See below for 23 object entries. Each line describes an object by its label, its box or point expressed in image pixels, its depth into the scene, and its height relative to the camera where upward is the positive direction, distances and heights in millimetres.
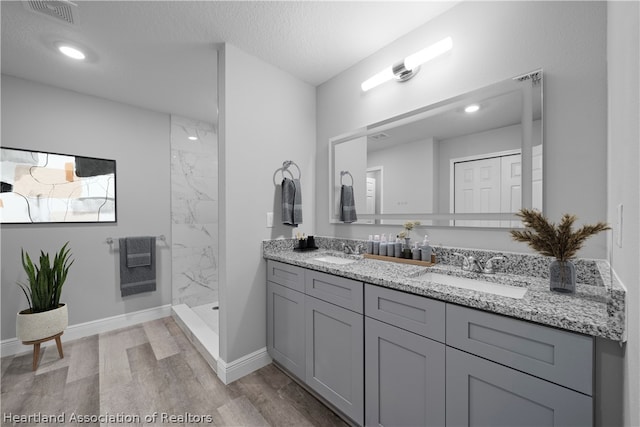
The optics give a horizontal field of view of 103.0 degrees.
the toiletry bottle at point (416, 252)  1610 -258
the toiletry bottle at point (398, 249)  1721 -253
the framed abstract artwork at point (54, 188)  2184 +228
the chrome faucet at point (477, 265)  1342 -289
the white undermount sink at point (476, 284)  1148 -362
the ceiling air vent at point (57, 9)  1452 +1209
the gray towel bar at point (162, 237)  2986 -302
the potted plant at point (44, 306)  1931 -770
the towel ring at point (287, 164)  2219 +418
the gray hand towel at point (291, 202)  2100 +82
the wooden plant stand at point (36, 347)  1948 -1046
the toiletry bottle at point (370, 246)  1892 -256
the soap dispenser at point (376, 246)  1843 -249
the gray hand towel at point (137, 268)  2709 -622
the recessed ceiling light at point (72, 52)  1875 +1214
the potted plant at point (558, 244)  973 -127
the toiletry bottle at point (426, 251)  1571 -245
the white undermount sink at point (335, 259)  1840 -363
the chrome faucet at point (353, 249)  2039 -306
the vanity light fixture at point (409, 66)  1562 +991
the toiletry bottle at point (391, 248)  1748 -250
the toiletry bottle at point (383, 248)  1787 -256
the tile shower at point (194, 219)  3107 -88
